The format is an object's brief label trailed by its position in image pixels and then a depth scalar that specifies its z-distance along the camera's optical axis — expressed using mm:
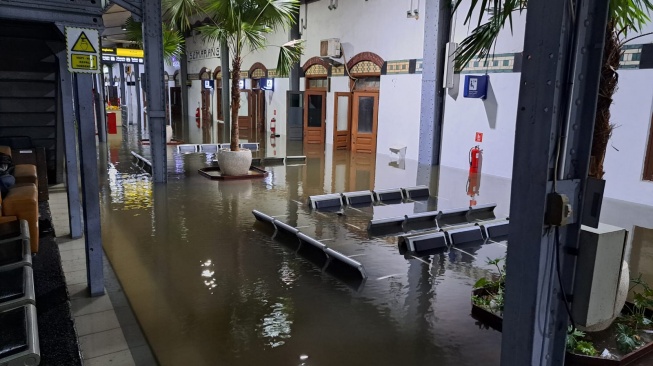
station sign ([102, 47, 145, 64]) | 15906
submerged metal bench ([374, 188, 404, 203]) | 8594
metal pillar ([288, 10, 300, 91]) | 18812
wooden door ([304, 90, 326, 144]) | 17656
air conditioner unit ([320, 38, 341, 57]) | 15852
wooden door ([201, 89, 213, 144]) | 27398
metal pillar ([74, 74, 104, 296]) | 4020
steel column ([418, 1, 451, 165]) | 12250
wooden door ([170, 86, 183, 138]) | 33812
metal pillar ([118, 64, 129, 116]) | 24748
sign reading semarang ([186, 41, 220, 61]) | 25512
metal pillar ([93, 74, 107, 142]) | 14664
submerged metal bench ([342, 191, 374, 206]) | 8227
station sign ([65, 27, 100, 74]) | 3859
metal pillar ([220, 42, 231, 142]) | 23359
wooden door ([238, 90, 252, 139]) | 23250
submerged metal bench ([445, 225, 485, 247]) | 6148
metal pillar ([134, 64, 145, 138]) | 20416
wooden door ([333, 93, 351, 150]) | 16602
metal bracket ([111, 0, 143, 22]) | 8599
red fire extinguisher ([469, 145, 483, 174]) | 11538
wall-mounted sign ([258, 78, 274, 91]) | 20859
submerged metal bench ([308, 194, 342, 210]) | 7840
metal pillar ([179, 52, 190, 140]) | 30966
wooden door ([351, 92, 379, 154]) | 15383
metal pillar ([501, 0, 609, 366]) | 2143
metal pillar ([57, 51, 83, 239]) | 5262
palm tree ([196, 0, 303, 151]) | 9094
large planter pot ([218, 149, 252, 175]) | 10164
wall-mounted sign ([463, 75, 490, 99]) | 11219
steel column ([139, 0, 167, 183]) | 8805
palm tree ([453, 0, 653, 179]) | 3410
